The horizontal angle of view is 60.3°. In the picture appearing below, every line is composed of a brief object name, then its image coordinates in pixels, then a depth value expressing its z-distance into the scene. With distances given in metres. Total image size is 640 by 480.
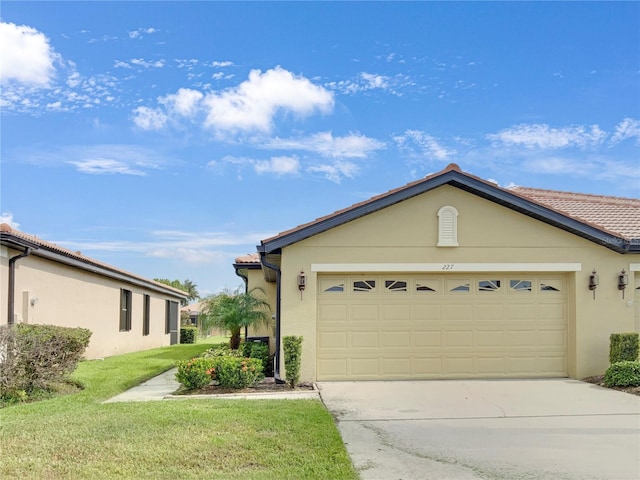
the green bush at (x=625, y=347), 11.19
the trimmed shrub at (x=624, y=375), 10.44
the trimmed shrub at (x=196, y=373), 10.20
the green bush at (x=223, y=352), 13.36
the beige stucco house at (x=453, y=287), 11.59
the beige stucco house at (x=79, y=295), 12.46
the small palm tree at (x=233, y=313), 14.46
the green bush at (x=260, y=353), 12.54
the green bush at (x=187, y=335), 34.44
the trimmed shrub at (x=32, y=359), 9.54
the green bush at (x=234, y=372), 10.31
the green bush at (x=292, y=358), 10.89
